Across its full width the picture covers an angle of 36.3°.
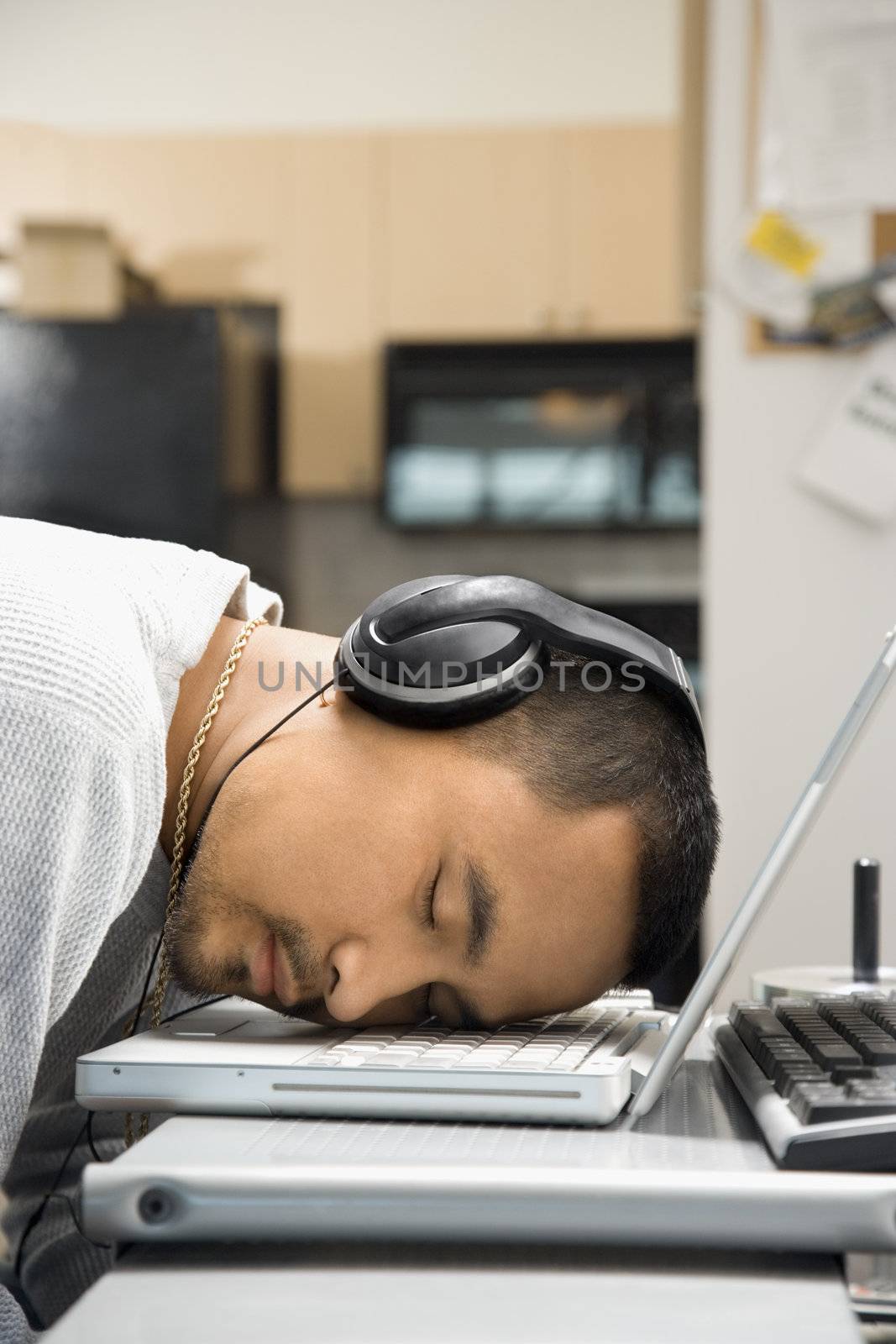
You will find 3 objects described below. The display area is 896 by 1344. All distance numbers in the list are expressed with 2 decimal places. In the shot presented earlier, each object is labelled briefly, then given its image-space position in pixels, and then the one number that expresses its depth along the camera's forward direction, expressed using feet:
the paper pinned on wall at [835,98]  6.00
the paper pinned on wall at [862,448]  5.92
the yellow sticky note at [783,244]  6.12
